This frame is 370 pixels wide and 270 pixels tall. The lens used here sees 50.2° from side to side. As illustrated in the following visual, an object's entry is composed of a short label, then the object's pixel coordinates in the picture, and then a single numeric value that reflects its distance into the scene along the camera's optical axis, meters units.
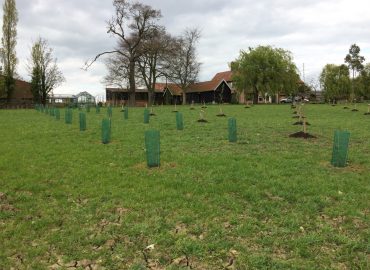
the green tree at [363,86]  75.25
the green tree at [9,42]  56.78
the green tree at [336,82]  75.19
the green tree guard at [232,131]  12.73
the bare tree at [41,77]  60.75
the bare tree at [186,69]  66.81
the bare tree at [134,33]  51.97
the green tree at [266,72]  54.69
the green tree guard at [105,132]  13.13
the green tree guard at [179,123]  16.88
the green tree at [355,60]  76.28
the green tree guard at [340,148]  8.72
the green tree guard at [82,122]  17.11
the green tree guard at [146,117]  20.45
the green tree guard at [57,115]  24.50
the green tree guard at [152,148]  9.02
